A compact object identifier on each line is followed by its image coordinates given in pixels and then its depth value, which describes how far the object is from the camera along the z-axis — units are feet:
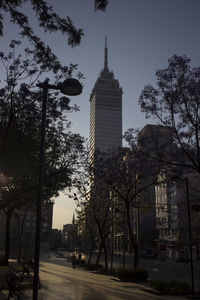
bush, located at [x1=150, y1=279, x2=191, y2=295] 58.13
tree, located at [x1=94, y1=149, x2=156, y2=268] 82.79
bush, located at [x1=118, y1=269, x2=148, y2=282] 79.87
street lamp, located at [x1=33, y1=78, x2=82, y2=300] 26.07
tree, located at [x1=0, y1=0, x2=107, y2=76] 29.30
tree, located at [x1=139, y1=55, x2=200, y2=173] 59.98
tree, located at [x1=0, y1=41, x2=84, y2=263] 60.08
